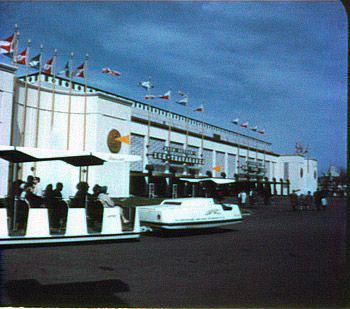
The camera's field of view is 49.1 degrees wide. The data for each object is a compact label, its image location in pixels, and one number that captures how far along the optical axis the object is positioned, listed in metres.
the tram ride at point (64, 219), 8.80
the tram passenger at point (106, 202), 10.59
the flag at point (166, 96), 41.09
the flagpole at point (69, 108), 29.06
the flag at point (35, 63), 28.16
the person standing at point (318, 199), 27.67
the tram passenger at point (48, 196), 9.56
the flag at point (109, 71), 31.59
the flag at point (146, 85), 39.27
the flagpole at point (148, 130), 37.56
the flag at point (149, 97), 39.14
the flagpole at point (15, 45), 25.27
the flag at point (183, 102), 44.47
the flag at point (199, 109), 48.19
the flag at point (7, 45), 23.83
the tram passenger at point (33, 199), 9.46
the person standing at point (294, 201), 27.73
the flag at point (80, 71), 30.66
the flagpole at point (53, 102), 28.13
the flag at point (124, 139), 31.36
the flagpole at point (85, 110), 29.50
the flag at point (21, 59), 26.67
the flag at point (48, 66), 28.72
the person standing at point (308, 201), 29.27
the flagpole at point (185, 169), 43.13
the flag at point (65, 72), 29.75
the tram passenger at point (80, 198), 10.26
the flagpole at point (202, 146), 47.03
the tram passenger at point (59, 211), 9.55
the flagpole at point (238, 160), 58.21
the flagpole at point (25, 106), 25.77
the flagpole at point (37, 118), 27.02
